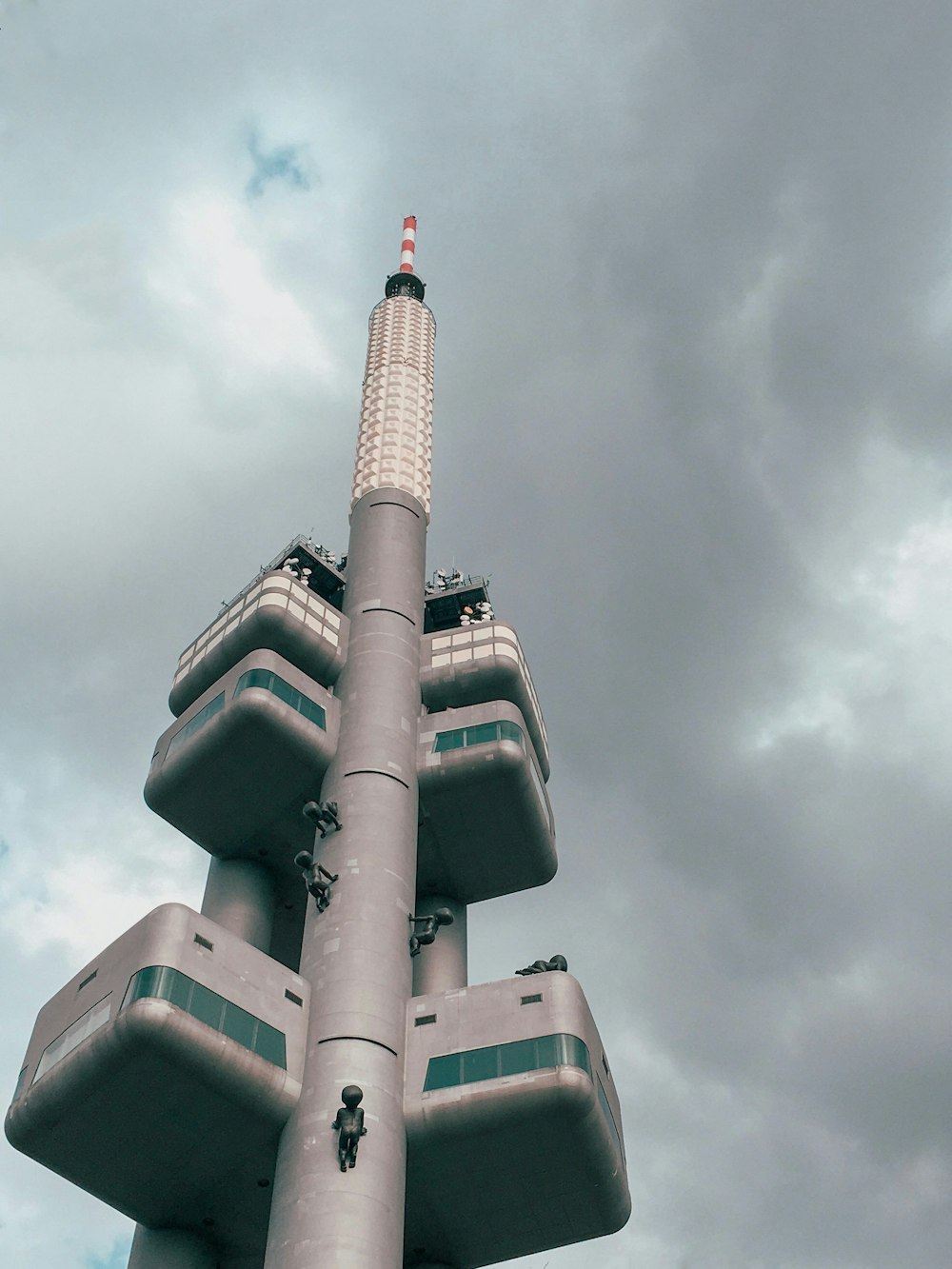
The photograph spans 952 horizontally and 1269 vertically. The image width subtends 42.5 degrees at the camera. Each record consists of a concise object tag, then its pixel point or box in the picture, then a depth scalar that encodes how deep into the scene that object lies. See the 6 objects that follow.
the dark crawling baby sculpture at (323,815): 61.56
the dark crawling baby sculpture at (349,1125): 49.94
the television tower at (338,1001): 51.03
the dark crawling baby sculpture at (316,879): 59.41
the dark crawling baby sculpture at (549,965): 62.12
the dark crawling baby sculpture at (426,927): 60.06
